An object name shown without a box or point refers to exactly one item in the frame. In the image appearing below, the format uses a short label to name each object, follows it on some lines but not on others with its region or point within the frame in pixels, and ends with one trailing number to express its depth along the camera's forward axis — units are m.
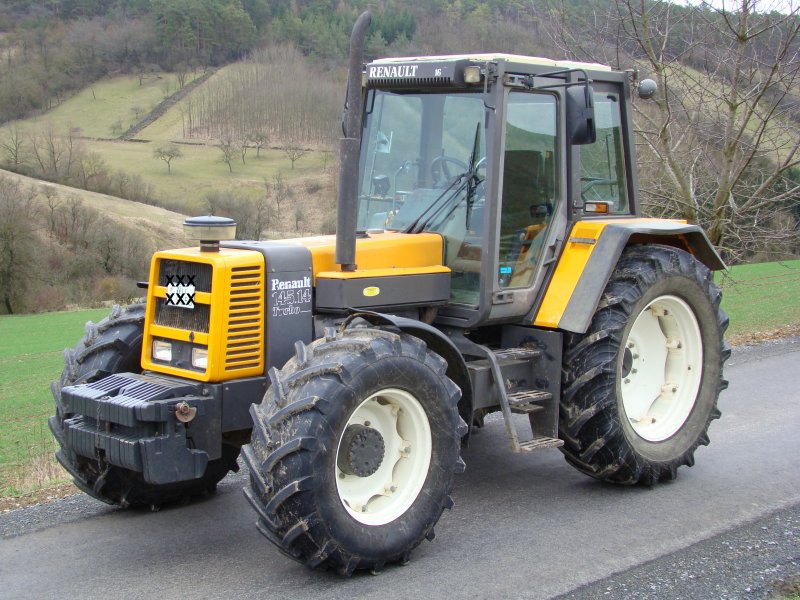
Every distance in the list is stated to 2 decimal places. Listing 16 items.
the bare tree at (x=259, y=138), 97.38
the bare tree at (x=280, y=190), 82.81
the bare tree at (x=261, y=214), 68.82
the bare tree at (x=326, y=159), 86.03
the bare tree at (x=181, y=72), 114.19
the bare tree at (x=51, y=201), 58.87
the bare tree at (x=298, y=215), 77.03
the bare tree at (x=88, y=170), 80.56
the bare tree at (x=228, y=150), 93.31
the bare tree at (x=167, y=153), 90.69
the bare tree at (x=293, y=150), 92.68
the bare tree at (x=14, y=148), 82.20
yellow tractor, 4.56
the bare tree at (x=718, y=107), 11.27
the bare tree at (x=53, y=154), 81.81
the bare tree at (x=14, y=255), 45.19
